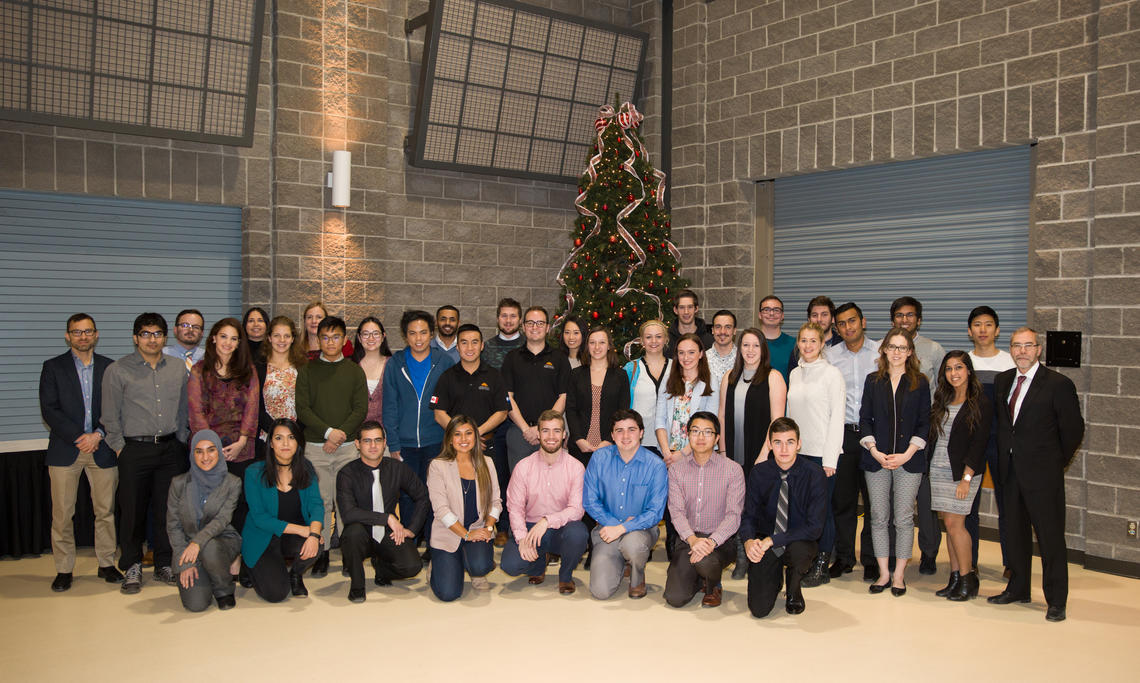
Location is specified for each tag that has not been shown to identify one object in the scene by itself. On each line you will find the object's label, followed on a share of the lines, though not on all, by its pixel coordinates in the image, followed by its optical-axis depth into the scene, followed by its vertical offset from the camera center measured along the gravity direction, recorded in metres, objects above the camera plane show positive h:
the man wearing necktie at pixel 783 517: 5.07 -1.02
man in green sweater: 5.81 -0.52
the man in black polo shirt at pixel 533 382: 6.16 -0.36
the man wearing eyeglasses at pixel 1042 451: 5.02 -0.60
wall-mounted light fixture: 7.80 +1.21
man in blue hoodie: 6.09 -0.50
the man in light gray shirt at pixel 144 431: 5.56 -0.67
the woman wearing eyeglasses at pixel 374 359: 6.16 -0.23
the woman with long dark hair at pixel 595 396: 5.98 -0.43
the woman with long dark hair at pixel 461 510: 5.38 -1.09
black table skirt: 6.15 -1.25
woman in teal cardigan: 5.30 -1.12
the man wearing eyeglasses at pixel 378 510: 5.44 -1.09
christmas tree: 7.91 +0.71
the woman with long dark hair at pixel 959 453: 5.30 -0.66
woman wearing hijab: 5.09 -1.15
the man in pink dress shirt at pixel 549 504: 5.54 -1.05
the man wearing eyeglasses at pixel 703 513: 5.22 -1.04
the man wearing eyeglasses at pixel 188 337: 6.08 -0.11
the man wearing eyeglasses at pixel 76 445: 5.52 -0.76
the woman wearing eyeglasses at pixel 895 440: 5.40 -0.60
